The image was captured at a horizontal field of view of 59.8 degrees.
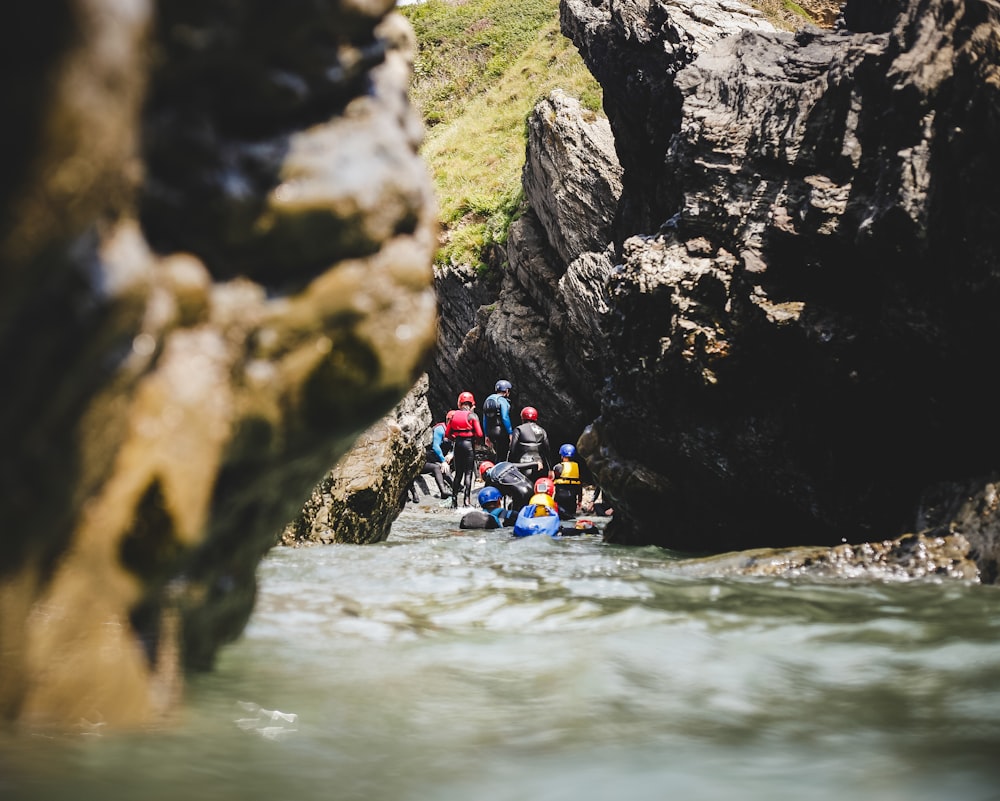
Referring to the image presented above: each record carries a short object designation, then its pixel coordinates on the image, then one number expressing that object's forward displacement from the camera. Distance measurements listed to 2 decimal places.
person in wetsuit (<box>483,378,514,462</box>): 17.23
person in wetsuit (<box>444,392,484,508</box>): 17.25
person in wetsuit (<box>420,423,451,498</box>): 19.48
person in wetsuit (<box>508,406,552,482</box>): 15.22
